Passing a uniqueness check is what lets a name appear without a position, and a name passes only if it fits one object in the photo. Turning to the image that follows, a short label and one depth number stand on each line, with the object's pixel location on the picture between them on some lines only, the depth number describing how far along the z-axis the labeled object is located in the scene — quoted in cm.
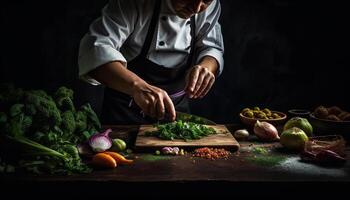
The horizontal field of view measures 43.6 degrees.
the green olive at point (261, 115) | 254
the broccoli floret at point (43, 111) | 205
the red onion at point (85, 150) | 202
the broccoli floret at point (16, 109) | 197
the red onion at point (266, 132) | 232
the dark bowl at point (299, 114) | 262
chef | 242
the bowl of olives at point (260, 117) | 252
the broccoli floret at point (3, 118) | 192
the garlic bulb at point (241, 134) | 237
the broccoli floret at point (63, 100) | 229
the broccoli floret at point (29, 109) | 203
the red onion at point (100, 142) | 204
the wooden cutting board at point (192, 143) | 213
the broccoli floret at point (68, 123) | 212
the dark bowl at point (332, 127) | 232
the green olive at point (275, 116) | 260
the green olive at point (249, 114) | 256
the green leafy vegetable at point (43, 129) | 183
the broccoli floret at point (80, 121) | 223
